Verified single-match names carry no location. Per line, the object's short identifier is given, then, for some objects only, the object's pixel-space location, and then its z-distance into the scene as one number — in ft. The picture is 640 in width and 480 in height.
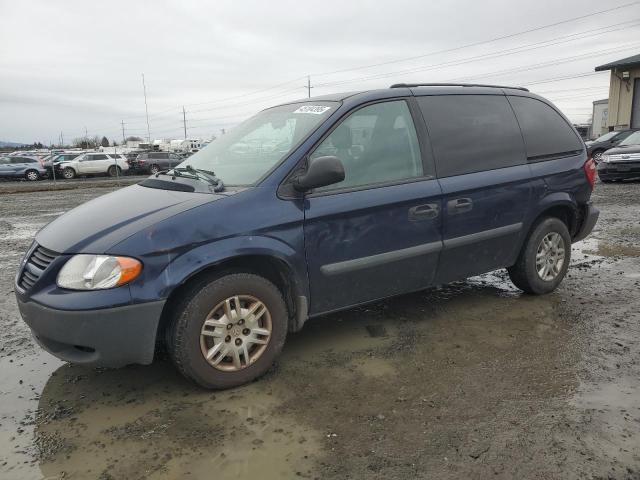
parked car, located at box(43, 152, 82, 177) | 97.53
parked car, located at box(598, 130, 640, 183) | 47.65
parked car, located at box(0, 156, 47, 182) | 92.32
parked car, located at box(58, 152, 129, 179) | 98.84
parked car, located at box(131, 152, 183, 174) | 108.99
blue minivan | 9.60
